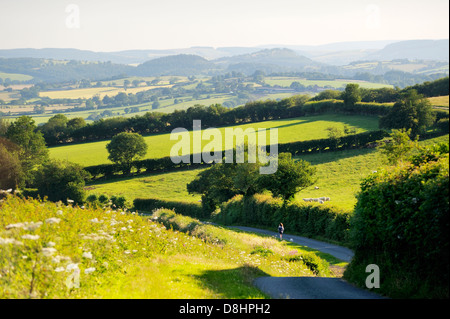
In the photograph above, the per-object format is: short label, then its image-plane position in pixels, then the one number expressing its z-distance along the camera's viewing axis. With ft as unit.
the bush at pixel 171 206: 195.93
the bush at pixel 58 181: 232.73
